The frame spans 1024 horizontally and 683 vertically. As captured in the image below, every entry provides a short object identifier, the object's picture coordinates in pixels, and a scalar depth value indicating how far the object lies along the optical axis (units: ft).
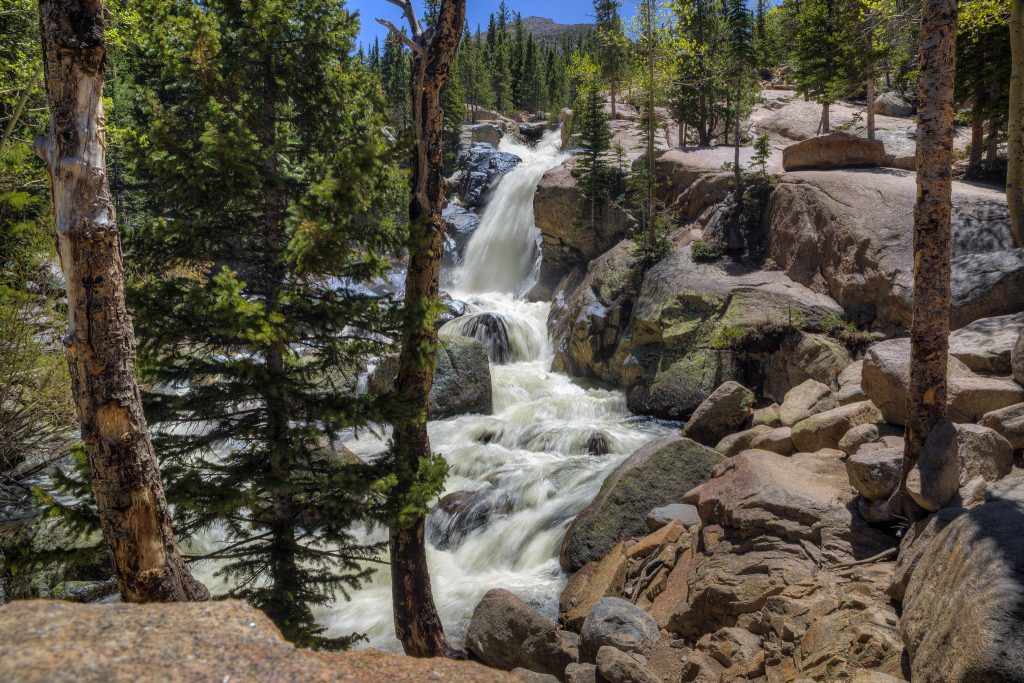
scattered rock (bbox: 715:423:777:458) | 36.96
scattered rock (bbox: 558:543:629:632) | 28.17
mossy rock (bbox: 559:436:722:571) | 32.09
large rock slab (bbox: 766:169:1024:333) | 38.75
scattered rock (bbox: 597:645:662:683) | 20.51
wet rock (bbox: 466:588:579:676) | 24.75
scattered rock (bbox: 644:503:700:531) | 29.86
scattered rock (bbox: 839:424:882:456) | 29.19
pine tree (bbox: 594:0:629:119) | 156.76
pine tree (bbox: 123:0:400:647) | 20.86
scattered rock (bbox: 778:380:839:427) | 38.88
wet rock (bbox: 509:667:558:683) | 21.02
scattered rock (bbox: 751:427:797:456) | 33.60
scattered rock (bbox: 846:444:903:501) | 23.98
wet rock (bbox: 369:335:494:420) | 59.77
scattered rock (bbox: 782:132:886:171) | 67.10
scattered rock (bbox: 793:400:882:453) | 32.11
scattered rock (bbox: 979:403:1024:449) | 24.57
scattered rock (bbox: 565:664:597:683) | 22.25
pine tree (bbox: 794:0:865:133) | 86.69
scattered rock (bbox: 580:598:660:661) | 23.13
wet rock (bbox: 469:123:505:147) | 183.73
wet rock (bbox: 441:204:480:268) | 116.78
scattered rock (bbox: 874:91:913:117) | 121.90
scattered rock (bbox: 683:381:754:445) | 41.65
